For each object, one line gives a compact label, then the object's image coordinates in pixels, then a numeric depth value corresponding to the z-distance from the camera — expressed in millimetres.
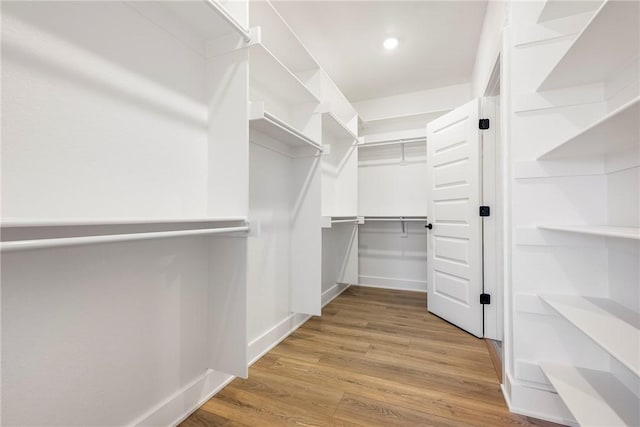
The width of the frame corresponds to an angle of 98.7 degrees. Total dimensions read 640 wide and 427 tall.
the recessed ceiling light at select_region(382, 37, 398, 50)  2600
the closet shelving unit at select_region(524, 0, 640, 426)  888
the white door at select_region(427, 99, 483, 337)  2396
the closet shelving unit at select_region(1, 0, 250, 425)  846
